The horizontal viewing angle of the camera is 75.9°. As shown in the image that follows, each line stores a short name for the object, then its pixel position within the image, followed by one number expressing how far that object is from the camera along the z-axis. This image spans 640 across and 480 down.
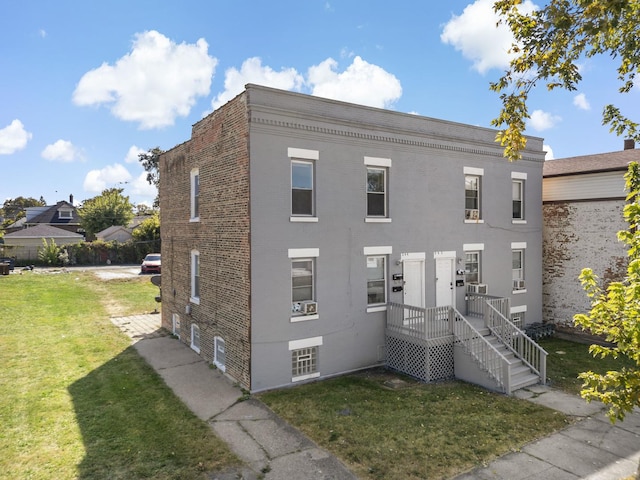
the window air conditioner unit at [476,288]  14.88
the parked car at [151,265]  34.91
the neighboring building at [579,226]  15.70
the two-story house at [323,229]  11.02
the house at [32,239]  40.66
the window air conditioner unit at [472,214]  15.02
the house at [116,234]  53.13
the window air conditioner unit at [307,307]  11.50
